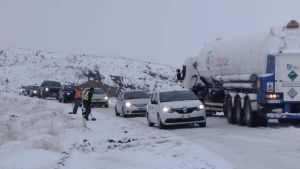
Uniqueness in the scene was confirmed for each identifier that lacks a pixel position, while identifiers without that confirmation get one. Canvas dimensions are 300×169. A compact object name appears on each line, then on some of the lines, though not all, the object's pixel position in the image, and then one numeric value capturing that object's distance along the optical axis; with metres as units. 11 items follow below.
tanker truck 24.55
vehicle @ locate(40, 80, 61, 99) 67.19
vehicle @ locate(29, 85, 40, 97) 73.94
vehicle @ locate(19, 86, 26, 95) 84.88
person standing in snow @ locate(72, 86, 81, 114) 36.22
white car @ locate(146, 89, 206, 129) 25.97
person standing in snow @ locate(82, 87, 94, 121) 28.01
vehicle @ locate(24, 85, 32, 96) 80.38
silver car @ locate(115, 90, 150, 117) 36.88
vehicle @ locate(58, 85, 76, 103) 58.05
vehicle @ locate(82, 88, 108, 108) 52.00
